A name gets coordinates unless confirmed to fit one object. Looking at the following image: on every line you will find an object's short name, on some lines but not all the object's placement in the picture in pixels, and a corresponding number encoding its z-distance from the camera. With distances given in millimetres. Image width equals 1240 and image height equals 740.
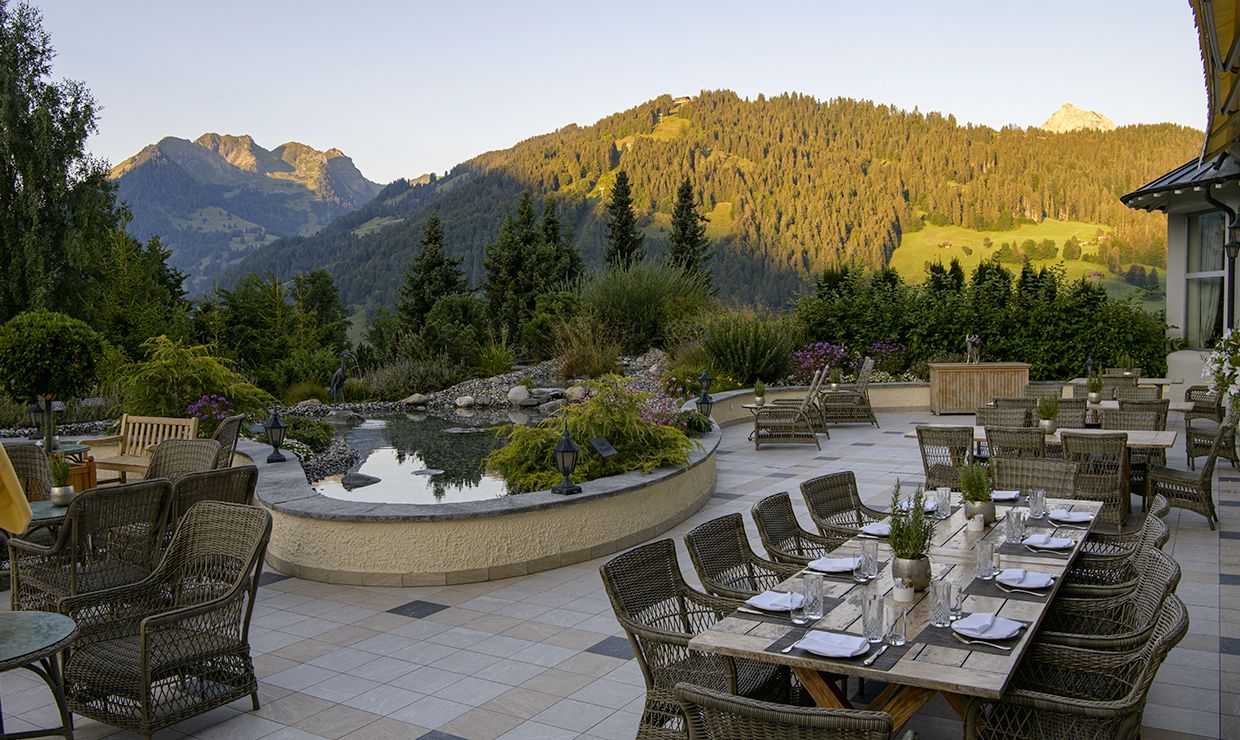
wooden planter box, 13883
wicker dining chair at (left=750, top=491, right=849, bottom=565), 4102
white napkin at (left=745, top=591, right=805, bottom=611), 2933
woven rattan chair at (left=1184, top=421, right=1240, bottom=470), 8211
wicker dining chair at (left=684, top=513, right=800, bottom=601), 3645
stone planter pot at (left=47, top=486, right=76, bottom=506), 5047
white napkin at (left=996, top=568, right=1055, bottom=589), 3115
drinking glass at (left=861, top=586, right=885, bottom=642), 2611
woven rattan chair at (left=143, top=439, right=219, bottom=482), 5812
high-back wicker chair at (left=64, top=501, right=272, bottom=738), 3383
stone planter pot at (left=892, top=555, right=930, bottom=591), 3088
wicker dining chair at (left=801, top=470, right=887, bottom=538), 4531
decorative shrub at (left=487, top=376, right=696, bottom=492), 6926
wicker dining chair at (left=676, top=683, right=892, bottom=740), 1913
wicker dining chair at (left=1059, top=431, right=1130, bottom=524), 6086
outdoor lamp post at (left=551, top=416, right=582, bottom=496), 5888
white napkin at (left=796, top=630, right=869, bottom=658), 2502
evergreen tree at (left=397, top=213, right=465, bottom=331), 37781
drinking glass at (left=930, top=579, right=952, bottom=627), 2760
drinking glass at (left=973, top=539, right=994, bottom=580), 3270
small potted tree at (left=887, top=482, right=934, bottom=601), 3092
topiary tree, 6812
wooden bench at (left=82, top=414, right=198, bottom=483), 7242
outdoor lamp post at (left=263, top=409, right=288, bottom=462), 7324
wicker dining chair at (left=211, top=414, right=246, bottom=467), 6820
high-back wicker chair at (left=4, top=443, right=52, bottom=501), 5621
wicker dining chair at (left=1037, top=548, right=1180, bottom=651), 2805
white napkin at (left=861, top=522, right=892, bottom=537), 3973
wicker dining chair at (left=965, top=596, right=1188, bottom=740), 2385
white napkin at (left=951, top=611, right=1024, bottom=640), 2607
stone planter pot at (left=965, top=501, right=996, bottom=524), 4145
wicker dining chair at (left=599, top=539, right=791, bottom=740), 2885
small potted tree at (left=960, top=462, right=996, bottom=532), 4129
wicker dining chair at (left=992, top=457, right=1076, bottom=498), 5145
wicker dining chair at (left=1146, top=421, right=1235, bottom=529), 6242
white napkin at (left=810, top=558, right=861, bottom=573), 3375
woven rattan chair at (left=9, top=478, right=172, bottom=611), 4027
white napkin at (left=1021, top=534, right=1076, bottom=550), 3639
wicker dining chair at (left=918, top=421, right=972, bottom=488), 6699
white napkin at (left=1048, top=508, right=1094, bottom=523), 4129
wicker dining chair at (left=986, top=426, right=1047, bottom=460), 6547
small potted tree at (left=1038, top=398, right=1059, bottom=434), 7094
